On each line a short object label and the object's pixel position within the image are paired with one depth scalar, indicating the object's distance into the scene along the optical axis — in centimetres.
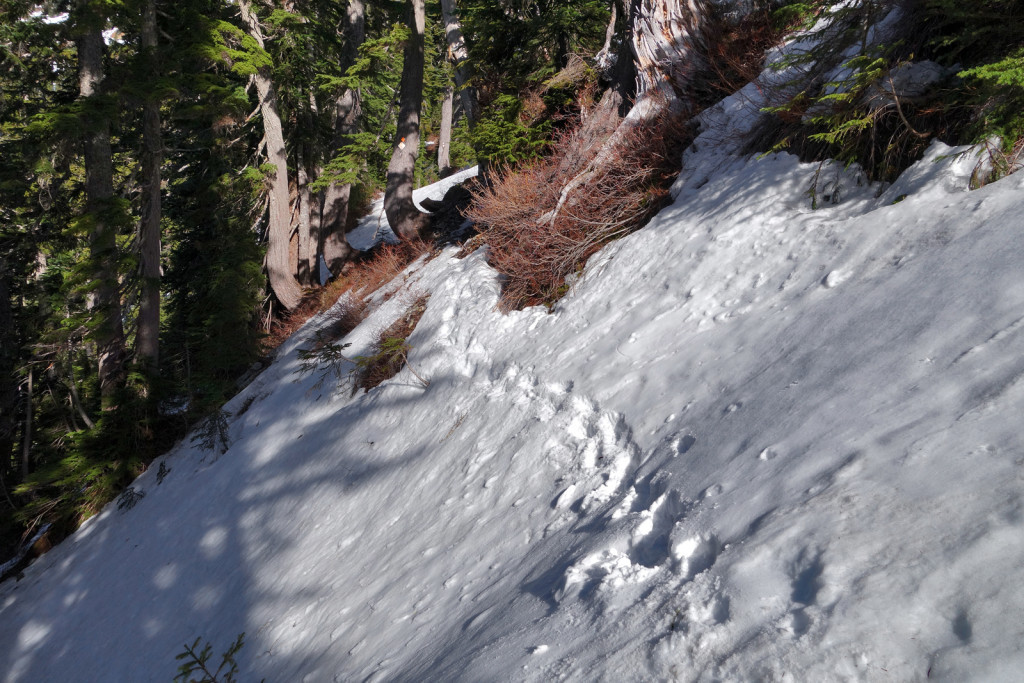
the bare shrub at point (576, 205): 706
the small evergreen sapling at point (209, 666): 467
